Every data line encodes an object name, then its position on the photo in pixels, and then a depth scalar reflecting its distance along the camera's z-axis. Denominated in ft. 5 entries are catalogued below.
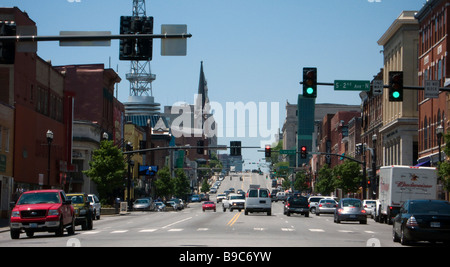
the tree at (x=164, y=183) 434.71
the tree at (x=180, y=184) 499.10
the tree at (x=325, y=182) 396.86
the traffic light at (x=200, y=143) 234.70
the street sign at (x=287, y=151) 282.87
